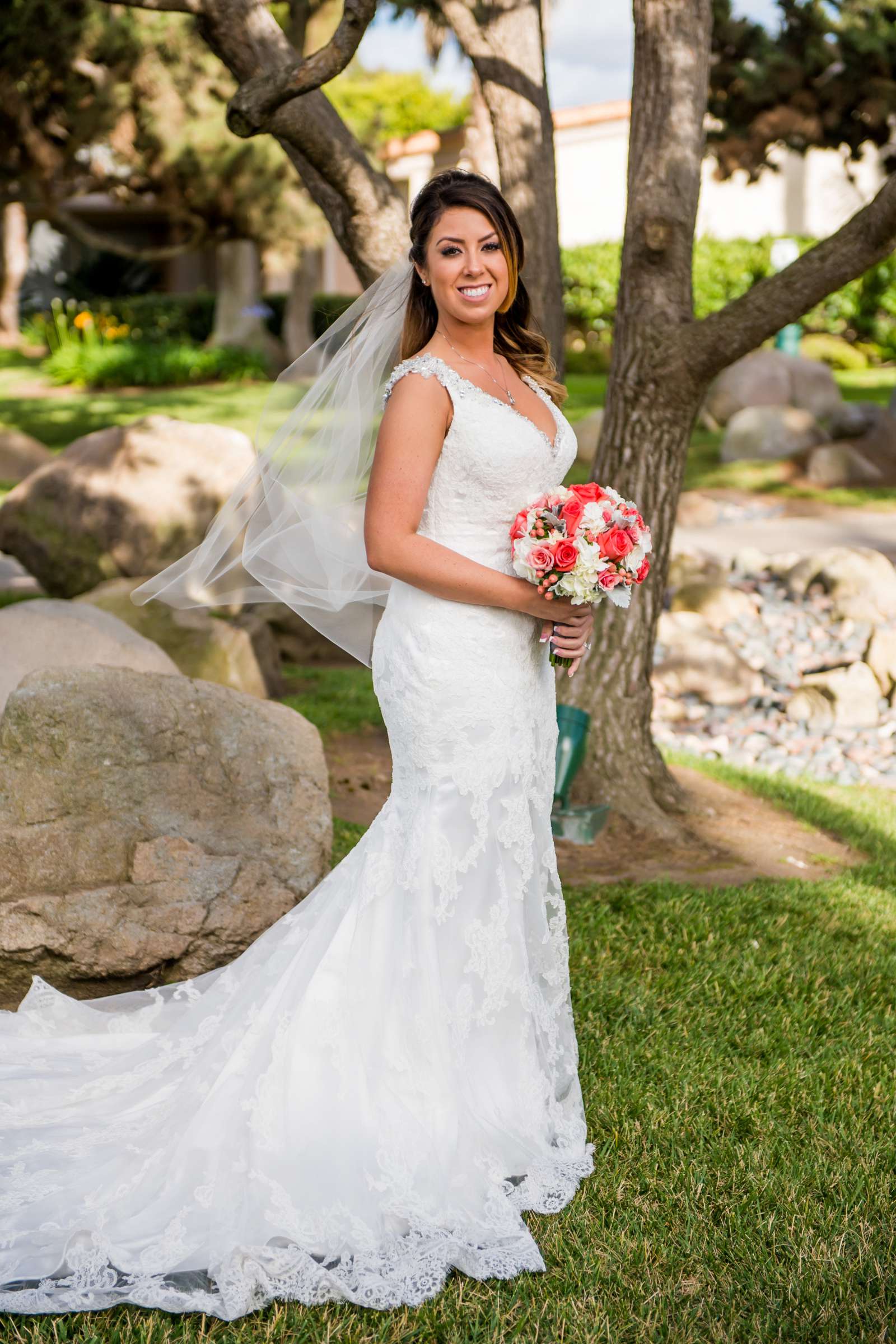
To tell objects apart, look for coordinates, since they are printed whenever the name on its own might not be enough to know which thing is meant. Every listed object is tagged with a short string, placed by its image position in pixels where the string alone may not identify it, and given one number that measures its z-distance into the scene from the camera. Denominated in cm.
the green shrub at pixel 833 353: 2298
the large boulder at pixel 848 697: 930
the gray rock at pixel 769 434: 1658
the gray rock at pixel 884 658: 977
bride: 305
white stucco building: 2933
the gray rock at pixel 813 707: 927
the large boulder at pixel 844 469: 1564
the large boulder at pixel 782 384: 1816
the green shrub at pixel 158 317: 2602
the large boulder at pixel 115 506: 972
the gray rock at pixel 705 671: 964
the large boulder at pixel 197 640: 720
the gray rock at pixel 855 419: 1681
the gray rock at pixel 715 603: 1082
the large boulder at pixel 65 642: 537
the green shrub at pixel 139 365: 2170
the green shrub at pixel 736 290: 2348
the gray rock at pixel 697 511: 1405
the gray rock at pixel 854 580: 1055
